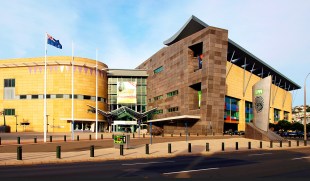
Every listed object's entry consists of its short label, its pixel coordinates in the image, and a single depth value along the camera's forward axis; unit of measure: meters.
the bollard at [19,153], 13.68
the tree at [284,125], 54.84
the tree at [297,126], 54.76
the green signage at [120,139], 19.22
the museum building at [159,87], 48.05
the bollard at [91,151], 15.28
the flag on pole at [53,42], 27.26
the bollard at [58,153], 14.40
